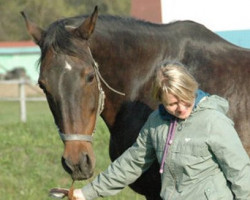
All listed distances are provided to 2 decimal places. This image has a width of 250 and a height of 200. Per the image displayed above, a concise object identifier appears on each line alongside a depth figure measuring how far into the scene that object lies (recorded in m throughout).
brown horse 6.92
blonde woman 6.10
